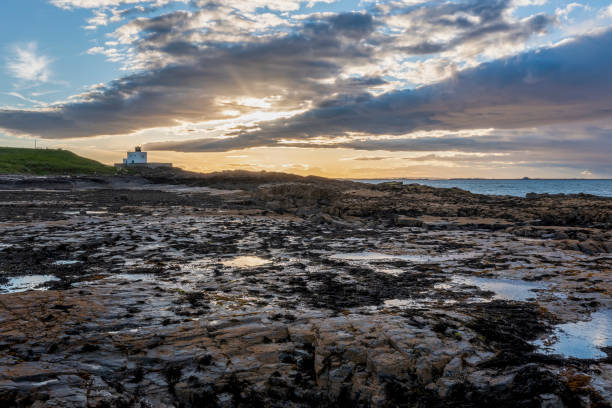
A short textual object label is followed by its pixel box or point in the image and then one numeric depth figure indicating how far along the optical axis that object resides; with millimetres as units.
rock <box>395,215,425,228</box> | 18488
